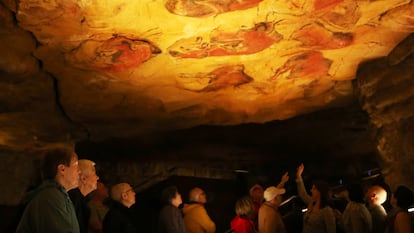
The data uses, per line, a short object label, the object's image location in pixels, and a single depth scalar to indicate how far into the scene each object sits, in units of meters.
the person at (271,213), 5.13
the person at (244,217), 5.21
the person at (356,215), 4.84
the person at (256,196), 6.13
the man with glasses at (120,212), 4.13
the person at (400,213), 4.23
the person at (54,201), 2.50
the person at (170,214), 5.00
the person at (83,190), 3.28
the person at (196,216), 5.61
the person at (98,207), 4.30
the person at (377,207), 5.30
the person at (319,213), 4.73
